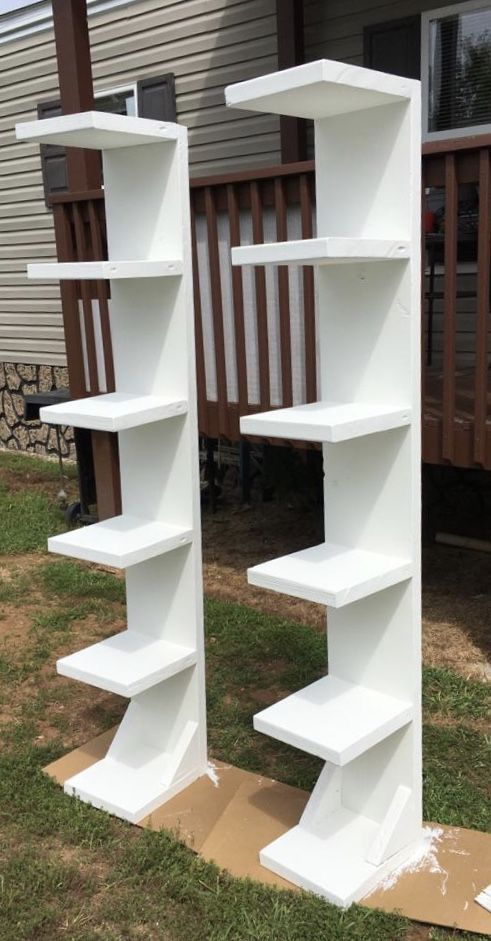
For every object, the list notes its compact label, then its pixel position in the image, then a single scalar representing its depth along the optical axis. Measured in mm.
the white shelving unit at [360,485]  2248
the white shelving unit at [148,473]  2678
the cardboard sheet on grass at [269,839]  2357
